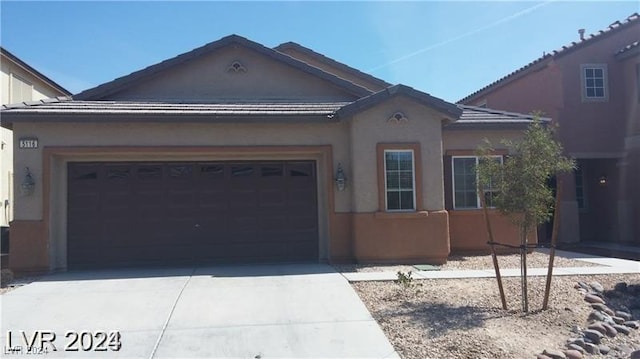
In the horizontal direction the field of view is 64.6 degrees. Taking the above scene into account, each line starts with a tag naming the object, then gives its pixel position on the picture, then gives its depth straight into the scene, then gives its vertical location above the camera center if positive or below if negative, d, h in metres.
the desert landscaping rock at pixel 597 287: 9.02 -1.74
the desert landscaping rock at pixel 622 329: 7.12 -1.97
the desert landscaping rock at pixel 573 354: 6.02 -1.95
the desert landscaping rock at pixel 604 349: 6.34 -2.01
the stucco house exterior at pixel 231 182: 11.02 +0.39
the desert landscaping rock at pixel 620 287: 9.06 -1.75
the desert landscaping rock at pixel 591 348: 6.34 -1.99
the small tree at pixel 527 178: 7.39 +0.21
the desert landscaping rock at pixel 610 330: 6.94 -1.94
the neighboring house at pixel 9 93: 16.33 +3.91
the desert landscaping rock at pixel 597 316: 7.35 -1.84
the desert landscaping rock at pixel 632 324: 7.38 -1.97
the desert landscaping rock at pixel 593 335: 6.63 -1.92
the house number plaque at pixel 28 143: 10.84 +1.30
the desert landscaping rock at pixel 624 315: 7.71 -1.92
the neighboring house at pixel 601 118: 16.89 +2.45
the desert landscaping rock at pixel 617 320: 7.54 -1.95
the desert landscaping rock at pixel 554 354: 5.93 -1.92
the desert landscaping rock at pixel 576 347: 6.27 -1.95
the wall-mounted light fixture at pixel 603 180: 17.80 +0.36
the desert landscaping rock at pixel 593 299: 8.26 -1.78
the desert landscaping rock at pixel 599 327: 6.93 -1.89
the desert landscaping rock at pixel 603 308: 7.77 -1.84
